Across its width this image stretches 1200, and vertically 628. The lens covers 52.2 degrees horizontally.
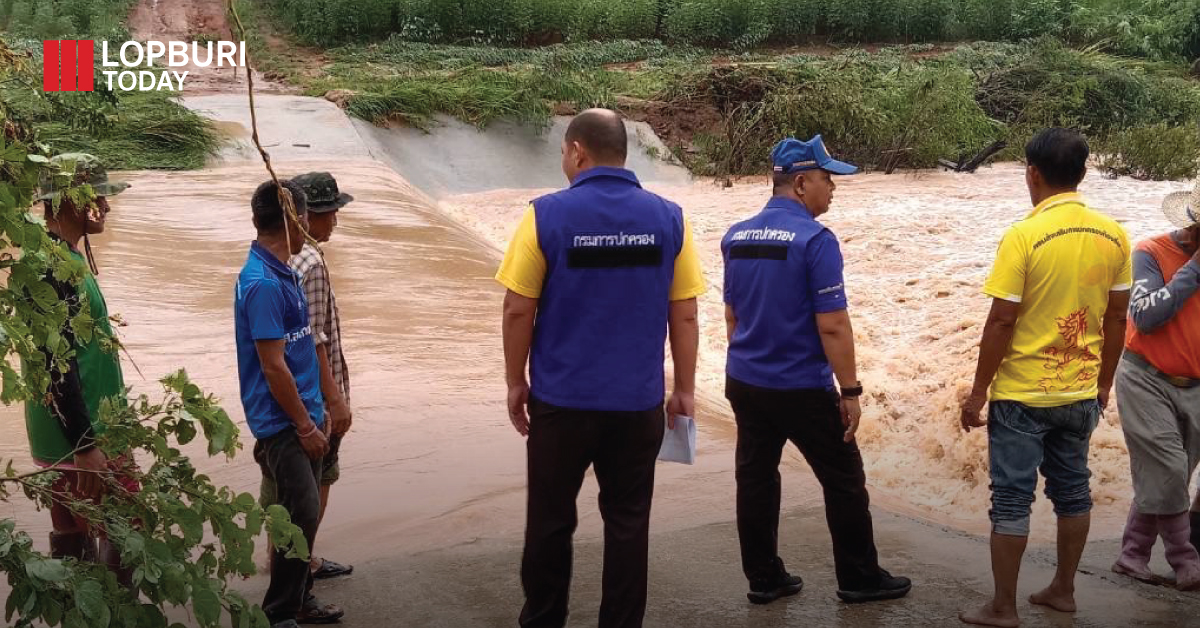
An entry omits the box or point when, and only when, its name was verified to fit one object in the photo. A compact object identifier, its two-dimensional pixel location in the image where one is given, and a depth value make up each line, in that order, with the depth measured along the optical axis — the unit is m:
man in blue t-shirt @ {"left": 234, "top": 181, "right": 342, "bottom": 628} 3.63
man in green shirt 3.62
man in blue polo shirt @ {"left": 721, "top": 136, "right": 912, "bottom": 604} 4.03
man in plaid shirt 4.04
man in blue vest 3.56
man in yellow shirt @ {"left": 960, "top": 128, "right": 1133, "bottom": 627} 3.91
